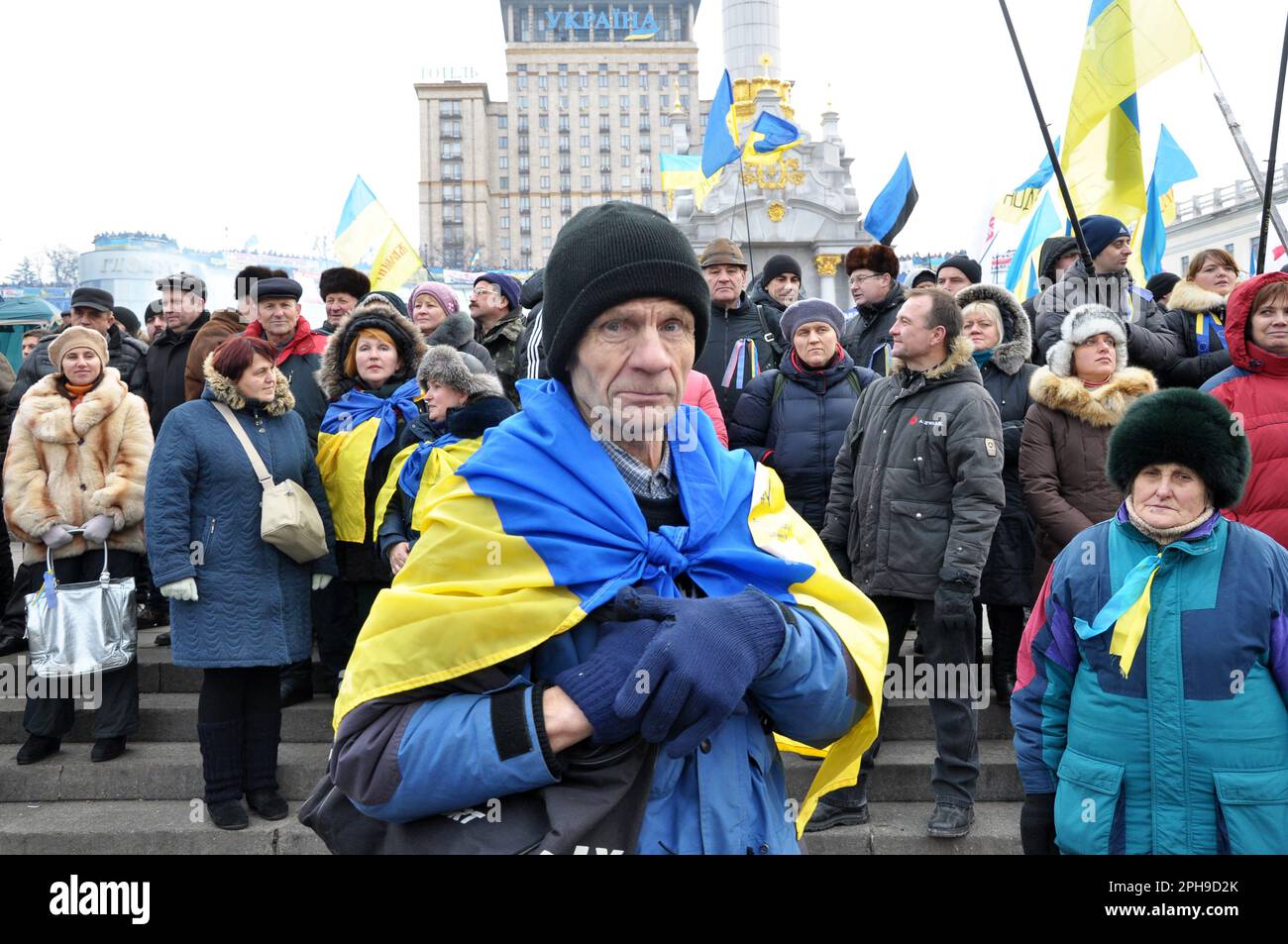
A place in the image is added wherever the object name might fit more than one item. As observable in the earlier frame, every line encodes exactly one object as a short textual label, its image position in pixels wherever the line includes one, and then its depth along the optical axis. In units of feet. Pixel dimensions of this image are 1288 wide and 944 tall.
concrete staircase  15.26
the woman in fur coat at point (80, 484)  17.60
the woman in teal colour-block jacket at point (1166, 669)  8.87
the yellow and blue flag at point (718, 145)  44.24
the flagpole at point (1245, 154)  17.92
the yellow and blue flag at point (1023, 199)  38.70
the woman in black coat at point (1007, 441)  16.92
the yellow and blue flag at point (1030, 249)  37.42
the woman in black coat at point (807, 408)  18.24
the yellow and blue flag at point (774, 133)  49.93
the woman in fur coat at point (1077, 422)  15.99
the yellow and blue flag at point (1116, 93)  20.30
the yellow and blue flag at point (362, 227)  36.99
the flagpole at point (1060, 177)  18.43
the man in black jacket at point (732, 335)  21.97
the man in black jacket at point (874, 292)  23.25
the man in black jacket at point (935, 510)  14.56
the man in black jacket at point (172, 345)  22.89
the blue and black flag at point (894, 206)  36.81
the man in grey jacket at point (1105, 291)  19.92
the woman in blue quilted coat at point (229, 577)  15.39
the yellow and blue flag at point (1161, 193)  32.30
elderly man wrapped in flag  5.00
